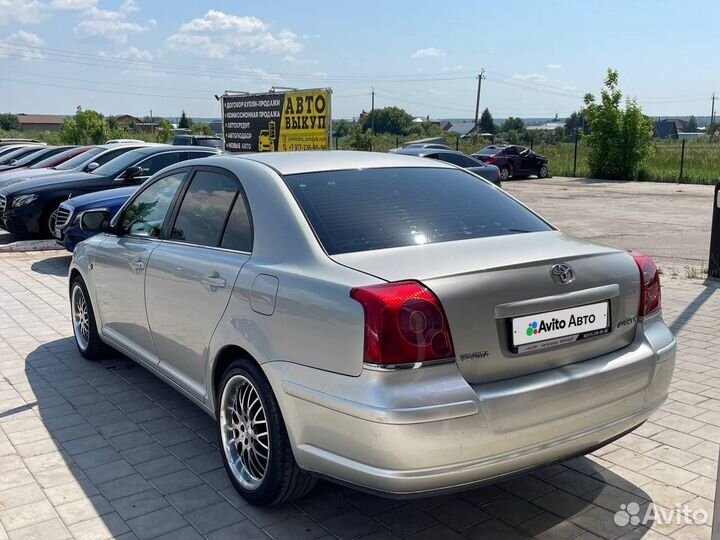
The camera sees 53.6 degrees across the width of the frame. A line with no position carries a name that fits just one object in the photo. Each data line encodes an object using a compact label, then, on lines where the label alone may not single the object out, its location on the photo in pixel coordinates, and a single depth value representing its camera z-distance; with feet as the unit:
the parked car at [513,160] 101.04
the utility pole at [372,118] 309.83
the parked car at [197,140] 84.58
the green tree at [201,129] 194.68
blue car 31.86
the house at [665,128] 384.06
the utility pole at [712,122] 296.51
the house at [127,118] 429.46
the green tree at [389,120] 328.49
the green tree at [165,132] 166.41
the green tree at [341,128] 240.73
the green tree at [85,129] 145.33
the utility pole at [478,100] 221.56
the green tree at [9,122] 365.81
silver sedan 9.09
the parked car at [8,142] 110.79
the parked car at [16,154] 76.23
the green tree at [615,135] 97.55
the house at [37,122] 438.40
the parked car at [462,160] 61.16
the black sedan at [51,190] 38.58
